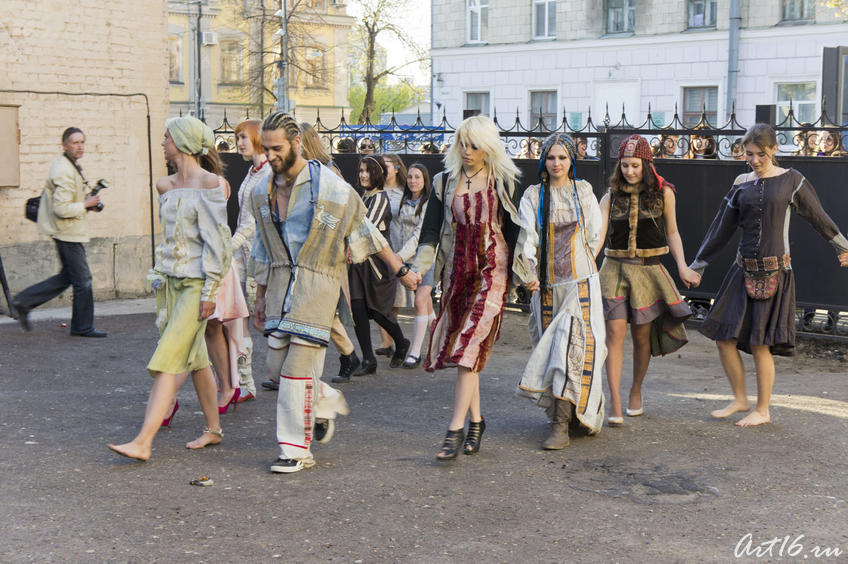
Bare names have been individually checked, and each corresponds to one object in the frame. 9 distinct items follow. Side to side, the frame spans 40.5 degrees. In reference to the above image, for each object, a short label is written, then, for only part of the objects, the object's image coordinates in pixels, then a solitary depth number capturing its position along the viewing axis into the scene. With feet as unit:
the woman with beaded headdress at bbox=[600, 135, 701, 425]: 23.12
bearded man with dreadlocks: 19.70
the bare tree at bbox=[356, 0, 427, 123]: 166.71
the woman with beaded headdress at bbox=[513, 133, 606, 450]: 21.63
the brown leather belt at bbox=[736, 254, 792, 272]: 22.72
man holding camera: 34.78
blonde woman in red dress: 20.56
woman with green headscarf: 20.24
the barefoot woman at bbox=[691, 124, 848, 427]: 22.70
